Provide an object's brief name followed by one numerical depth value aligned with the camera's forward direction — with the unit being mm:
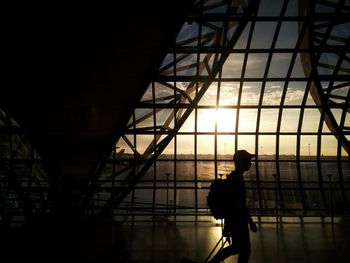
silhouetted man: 3729
